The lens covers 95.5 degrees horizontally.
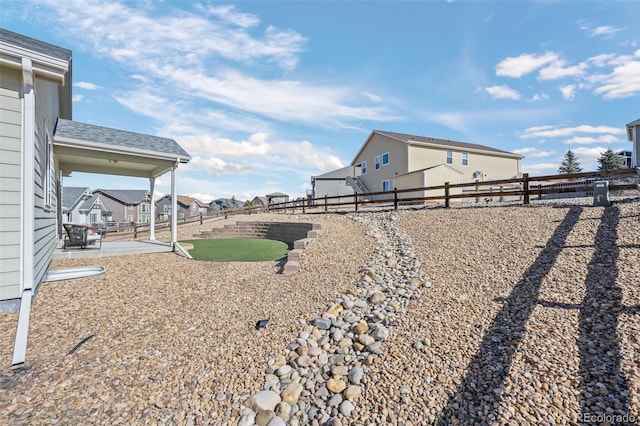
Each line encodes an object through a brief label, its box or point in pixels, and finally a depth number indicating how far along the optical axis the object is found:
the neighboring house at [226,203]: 71.94
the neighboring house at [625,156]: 35.58
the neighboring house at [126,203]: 42.03
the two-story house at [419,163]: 20.77
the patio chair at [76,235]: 7.91
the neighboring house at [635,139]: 17.00
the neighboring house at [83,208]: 25.77
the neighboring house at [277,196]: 53.16
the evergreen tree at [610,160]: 33.54
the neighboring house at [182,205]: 53.88
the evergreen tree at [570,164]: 38.81
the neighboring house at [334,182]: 28.27
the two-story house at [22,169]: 4.02
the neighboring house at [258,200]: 64.44
